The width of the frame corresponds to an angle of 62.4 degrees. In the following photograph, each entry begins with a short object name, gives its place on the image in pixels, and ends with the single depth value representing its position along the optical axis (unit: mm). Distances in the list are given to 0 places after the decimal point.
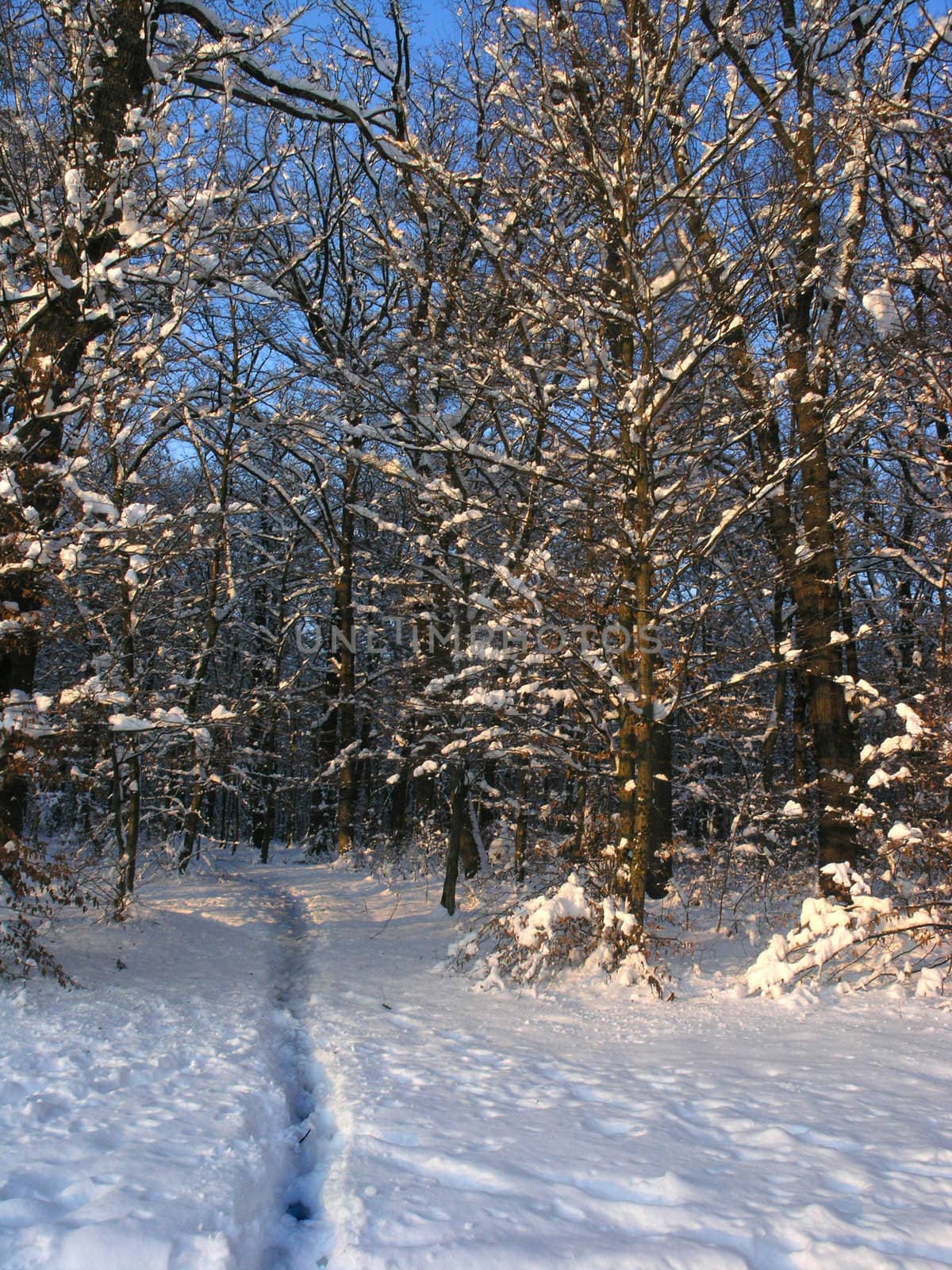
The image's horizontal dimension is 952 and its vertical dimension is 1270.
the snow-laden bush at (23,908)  5340
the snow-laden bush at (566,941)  6457
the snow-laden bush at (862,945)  5883
